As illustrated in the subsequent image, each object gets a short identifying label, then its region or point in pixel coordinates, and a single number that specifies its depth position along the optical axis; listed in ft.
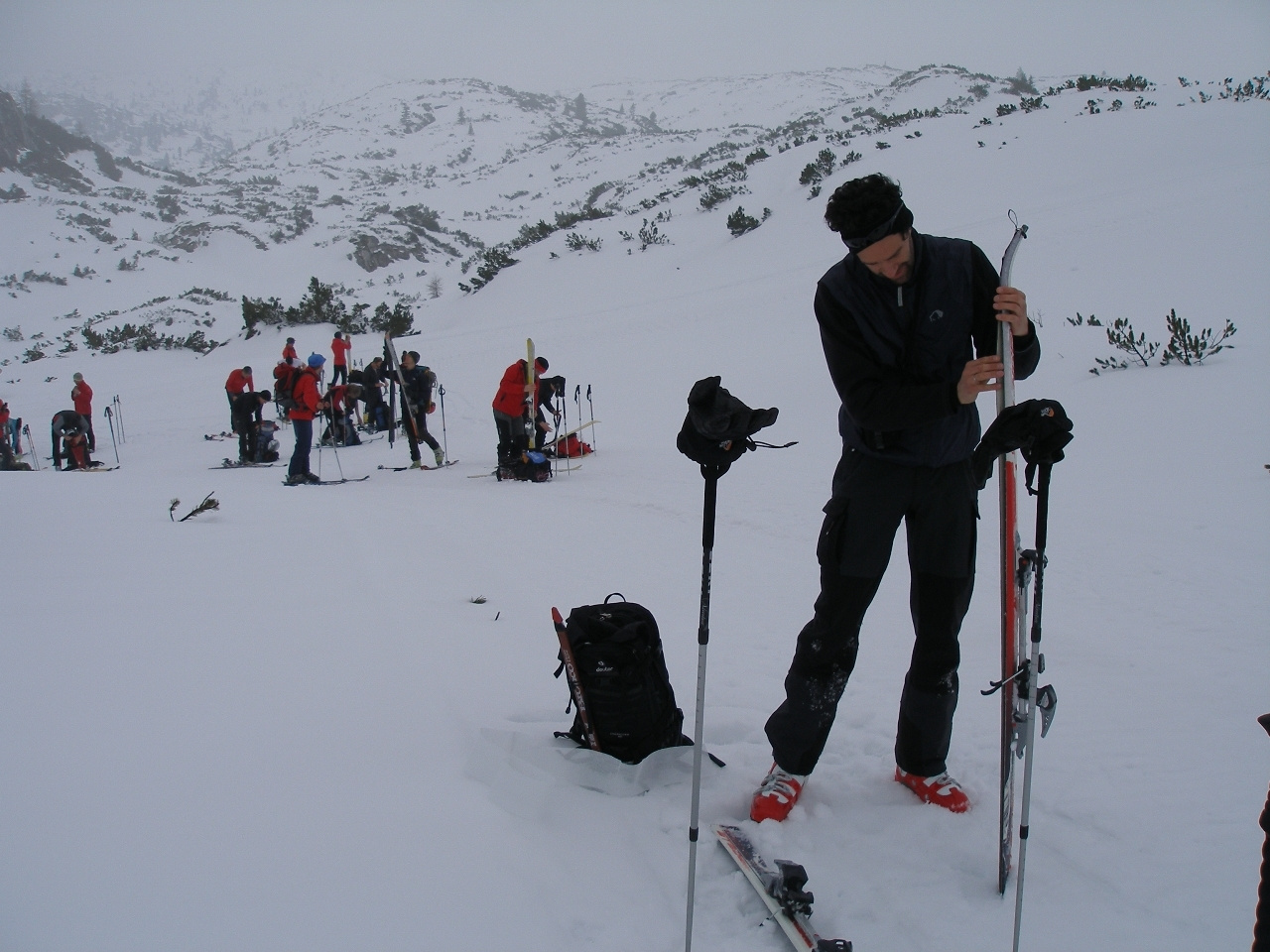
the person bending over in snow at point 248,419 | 41.52
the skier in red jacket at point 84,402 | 45.48
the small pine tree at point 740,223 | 70.38
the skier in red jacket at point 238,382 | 44.54
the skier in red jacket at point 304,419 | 31.40
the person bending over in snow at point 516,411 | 31.27
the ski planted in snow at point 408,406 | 35.53
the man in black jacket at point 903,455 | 7.13
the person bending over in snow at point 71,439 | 41.60
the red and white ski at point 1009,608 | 7.02
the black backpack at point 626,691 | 9.07
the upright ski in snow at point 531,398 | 31.76
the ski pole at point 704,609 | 6.92
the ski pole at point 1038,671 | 6.59
